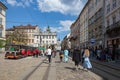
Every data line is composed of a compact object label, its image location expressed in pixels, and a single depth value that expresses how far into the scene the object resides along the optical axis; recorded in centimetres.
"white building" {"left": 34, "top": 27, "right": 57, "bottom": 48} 4830
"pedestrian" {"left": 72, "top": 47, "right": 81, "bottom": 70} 606
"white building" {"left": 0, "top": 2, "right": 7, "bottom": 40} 2704
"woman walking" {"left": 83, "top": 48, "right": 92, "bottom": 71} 589
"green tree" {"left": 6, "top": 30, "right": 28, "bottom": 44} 3181
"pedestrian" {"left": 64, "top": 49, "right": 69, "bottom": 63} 920
